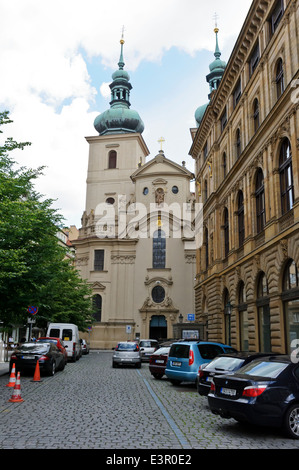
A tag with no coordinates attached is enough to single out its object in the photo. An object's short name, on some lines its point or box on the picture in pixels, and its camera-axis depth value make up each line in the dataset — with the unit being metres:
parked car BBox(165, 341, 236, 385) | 15.16
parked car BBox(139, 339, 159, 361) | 31.03
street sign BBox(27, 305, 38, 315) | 19.91
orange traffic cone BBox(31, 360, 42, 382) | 16.37
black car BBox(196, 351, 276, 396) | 10.72
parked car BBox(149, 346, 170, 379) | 18.98
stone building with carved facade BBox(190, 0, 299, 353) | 18.55
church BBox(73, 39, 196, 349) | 51.16
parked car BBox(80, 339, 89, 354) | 39.59
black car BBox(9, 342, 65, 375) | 17.69
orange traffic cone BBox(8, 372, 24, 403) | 11.55
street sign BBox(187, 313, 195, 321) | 35.77
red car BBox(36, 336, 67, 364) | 22.33
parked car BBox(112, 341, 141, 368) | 25.27
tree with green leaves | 16.00
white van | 28.44
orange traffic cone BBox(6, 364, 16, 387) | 12.85
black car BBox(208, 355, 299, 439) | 7.85
